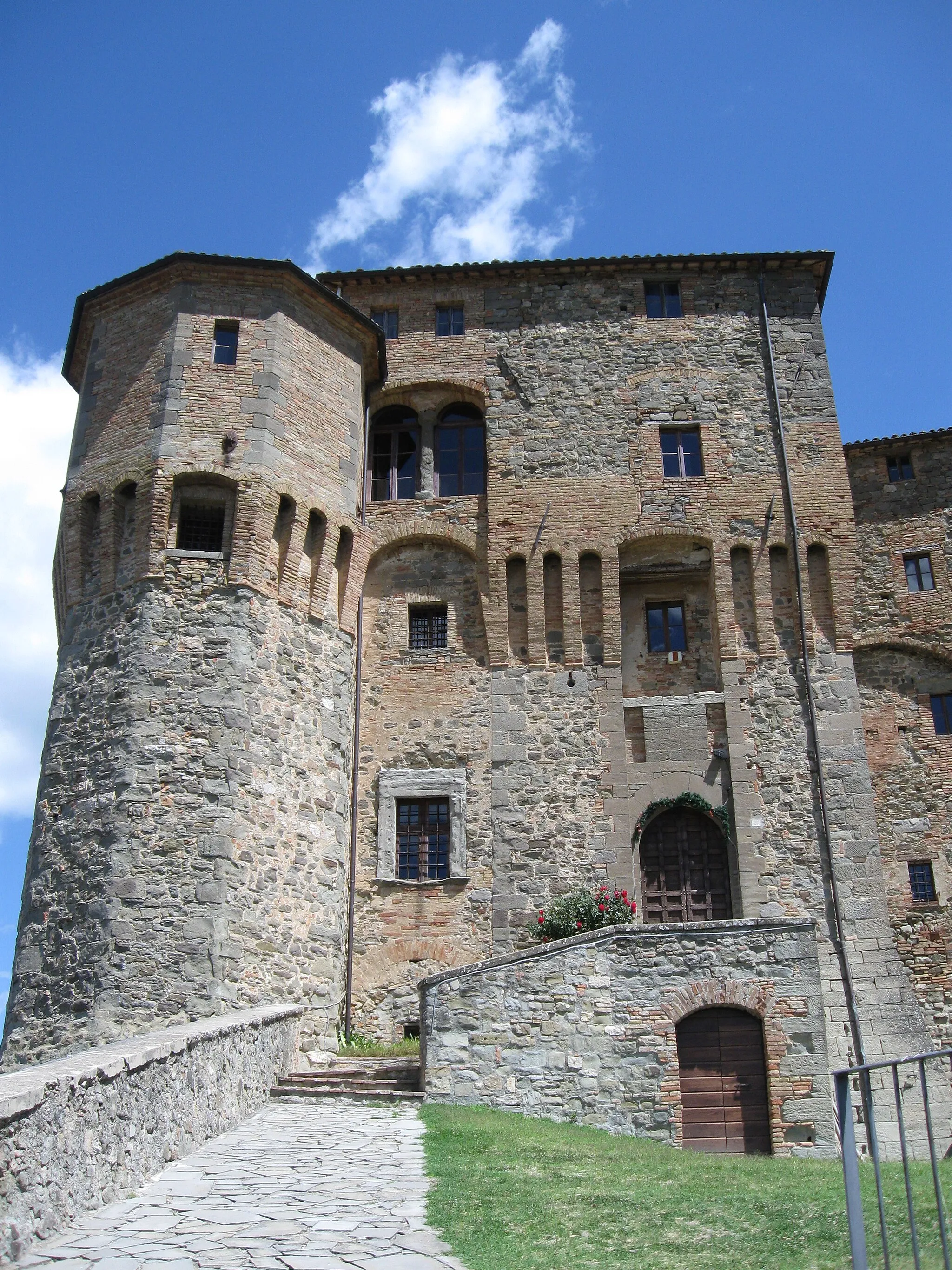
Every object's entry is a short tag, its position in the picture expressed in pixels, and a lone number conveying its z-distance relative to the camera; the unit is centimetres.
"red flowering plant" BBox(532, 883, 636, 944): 1648
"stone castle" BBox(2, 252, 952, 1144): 1586
